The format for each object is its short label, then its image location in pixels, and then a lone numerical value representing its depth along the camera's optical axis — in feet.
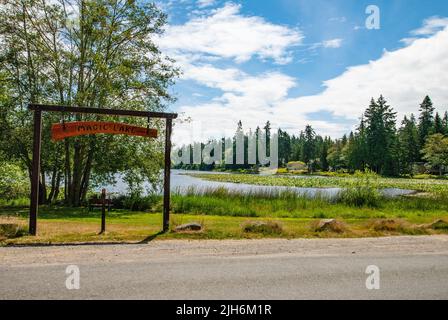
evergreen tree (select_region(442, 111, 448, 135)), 355.83
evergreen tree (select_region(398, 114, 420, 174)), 284.41
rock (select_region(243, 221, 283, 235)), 38.29
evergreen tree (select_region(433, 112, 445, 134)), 287.14
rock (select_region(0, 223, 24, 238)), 33.65
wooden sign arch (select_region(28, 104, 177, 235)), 36.01
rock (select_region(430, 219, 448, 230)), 42.43
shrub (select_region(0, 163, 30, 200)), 71.87
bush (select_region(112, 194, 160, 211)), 65.92
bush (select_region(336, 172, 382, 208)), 74.13
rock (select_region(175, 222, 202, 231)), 37.70
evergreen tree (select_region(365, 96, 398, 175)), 272.92
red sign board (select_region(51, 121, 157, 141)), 37.04
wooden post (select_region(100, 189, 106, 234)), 36.66
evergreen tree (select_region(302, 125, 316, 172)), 392.68
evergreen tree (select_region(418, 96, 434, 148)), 299.58
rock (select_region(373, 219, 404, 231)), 41.16
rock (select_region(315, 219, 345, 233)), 39.50
